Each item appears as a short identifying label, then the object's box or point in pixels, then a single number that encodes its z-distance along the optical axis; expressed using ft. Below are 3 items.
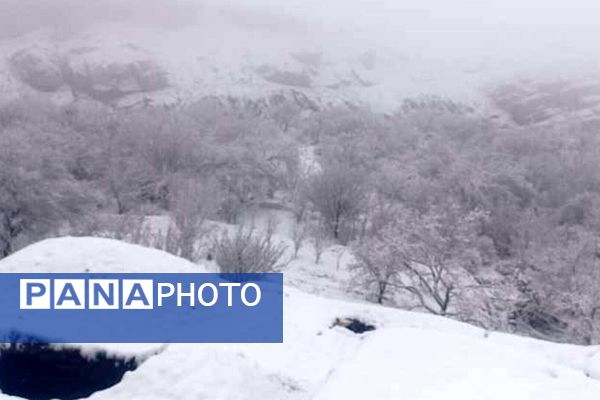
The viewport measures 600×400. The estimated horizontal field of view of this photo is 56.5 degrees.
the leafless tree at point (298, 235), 72.38
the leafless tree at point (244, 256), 56.95
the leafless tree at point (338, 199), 84.33
